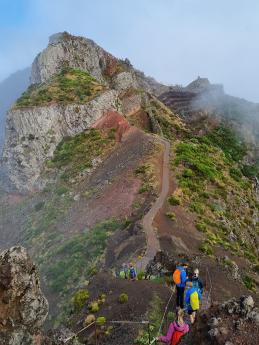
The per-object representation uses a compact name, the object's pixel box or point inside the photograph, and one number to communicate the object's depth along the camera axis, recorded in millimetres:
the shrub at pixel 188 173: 67875
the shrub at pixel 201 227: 51844
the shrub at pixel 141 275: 35438
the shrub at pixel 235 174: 81894
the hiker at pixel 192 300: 21859
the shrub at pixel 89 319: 29925
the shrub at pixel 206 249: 45625
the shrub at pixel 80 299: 34219
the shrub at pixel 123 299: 30797
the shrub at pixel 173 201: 56938
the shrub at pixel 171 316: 27380
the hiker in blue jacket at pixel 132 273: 35625
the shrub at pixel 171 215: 52722
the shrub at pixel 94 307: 31452
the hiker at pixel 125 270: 36875
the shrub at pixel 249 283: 40225
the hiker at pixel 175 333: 20125
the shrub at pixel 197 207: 57312
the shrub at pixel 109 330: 27547
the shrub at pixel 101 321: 28592
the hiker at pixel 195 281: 23305
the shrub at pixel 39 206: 76125
